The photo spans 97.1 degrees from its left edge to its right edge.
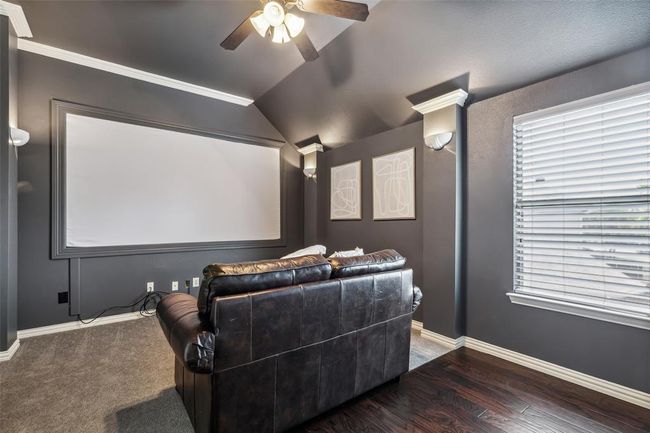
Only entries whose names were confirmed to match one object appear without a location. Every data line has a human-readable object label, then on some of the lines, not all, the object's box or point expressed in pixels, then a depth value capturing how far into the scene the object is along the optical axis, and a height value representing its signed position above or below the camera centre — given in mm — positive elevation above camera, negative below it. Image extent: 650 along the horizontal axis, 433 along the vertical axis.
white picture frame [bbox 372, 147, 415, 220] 3291 +380
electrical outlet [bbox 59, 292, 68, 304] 3033 -844
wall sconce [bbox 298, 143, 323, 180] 4478 +949
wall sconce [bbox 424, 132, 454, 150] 2740 +744
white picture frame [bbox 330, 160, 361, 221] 3973 +368
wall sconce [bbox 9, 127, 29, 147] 2445 +705
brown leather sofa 1309 -623
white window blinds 1888 +64
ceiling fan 1876 +1369
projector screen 3146 +394
